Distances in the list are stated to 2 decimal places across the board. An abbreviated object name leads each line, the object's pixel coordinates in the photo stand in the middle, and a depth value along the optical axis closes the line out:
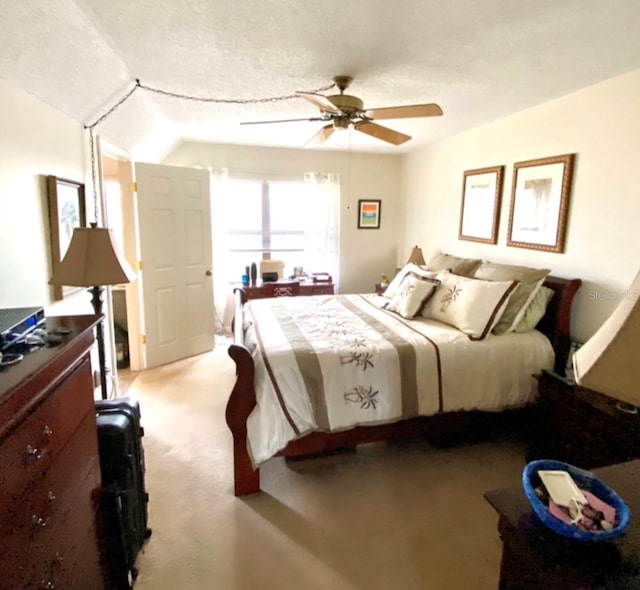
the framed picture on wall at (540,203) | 2.79
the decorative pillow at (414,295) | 3.06
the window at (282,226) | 4.99
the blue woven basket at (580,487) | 0.88
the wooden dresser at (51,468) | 0.85
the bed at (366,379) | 2.11
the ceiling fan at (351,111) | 2.27
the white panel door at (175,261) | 3.84
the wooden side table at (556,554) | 0.83
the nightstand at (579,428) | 1.87
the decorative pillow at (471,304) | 2.61
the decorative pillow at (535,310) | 2.72
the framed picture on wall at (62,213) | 2.17
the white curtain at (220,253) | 4.71
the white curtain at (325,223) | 5.04
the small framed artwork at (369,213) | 5.24
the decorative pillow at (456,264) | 3.37
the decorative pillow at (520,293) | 2.69
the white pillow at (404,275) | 3.38
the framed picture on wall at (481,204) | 3.46
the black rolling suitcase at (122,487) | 1.49
